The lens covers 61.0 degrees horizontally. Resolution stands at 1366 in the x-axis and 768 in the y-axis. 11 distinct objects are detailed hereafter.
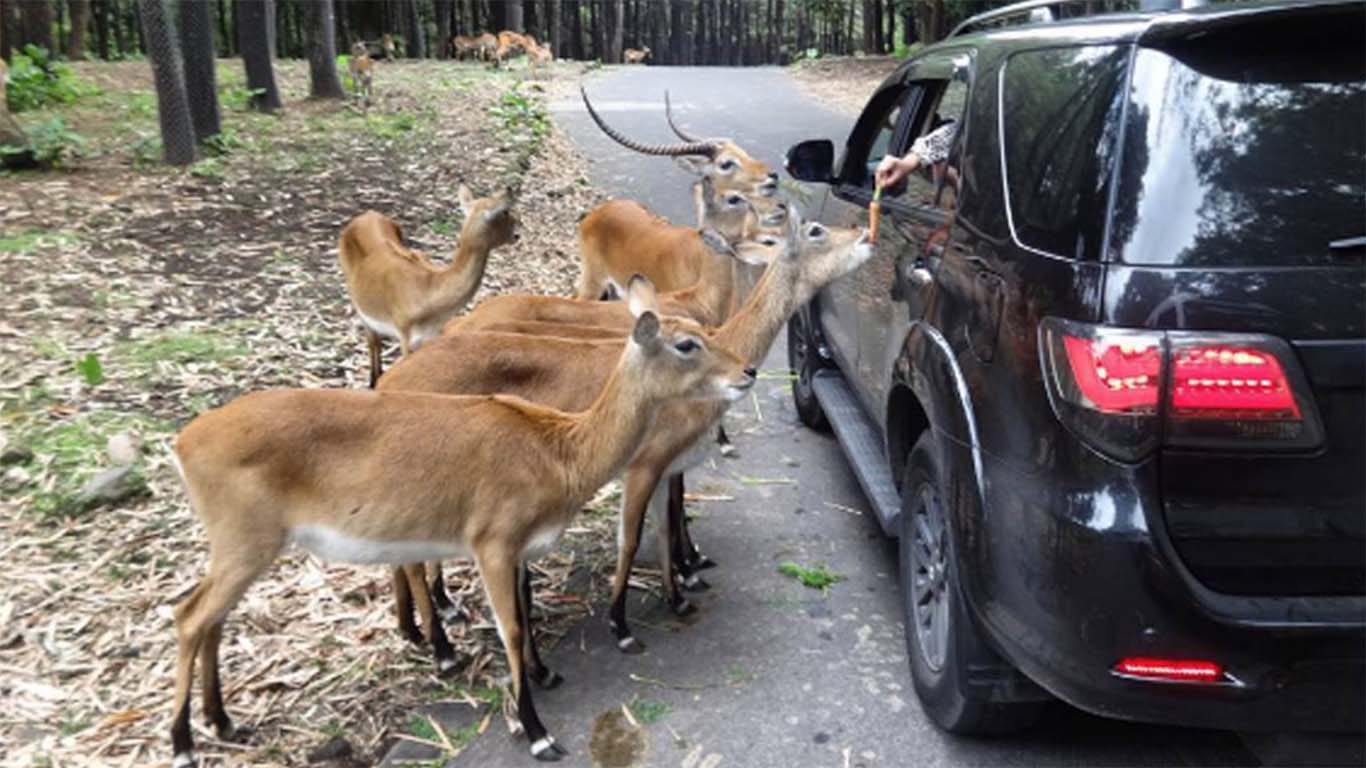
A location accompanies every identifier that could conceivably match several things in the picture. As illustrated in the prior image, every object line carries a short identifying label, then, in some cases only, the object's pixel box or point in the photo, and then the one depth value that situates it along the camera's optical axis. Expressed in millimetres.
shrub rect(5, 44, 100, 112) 15164
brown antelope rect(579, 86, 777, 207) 8867
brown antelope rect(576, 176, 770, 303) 7777
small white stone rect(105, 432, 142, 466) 5715
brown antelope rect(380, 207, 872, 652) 4613
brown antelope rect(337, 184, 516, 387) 7133
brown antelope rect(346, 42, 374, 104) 18059
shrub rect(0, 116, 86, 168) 11273
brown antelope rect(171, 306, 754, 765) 3766
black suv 2635
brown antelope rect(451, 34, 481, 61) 33359
